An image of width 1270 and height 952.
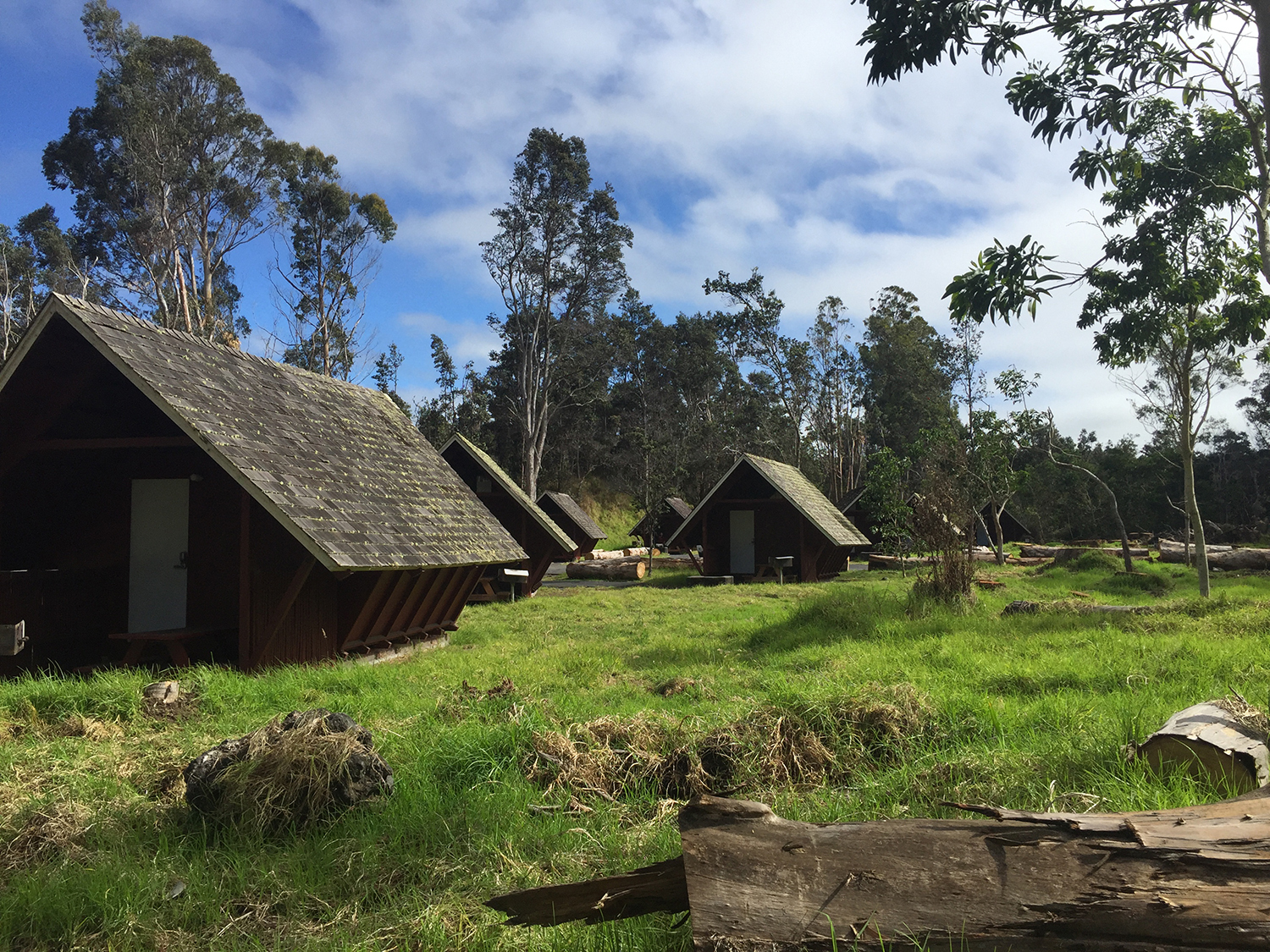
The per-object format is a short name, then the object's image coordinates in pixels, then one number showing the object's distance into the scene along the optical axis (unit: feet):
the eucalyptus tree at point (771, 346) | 166.09
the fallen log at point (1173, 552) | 88.84
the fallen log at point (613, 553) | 113.20
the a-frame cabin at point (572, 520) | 104.17
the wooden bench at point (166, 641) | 29.84
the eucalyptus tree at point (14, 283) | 100.53
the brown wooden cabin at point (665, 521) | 119.85
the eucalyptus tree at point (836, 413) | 175.63
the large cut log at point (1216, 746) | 13.75
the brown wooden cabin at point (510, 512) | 67.82
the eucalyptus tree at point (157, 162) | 97.40
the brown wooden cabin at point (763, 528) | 81.41
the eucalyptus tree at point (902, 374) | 177.37
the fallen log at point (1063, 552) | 92.27
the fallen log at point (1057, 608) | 40.22
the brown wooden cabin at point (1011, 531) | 147.13
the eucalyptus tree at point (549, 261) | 118.62
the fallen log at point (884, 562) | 94.27
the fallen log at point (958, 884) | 8.34
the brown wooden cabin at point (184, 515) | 29.78
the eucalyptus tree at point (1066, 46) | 21.29
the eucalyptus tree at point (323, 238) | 115.03
